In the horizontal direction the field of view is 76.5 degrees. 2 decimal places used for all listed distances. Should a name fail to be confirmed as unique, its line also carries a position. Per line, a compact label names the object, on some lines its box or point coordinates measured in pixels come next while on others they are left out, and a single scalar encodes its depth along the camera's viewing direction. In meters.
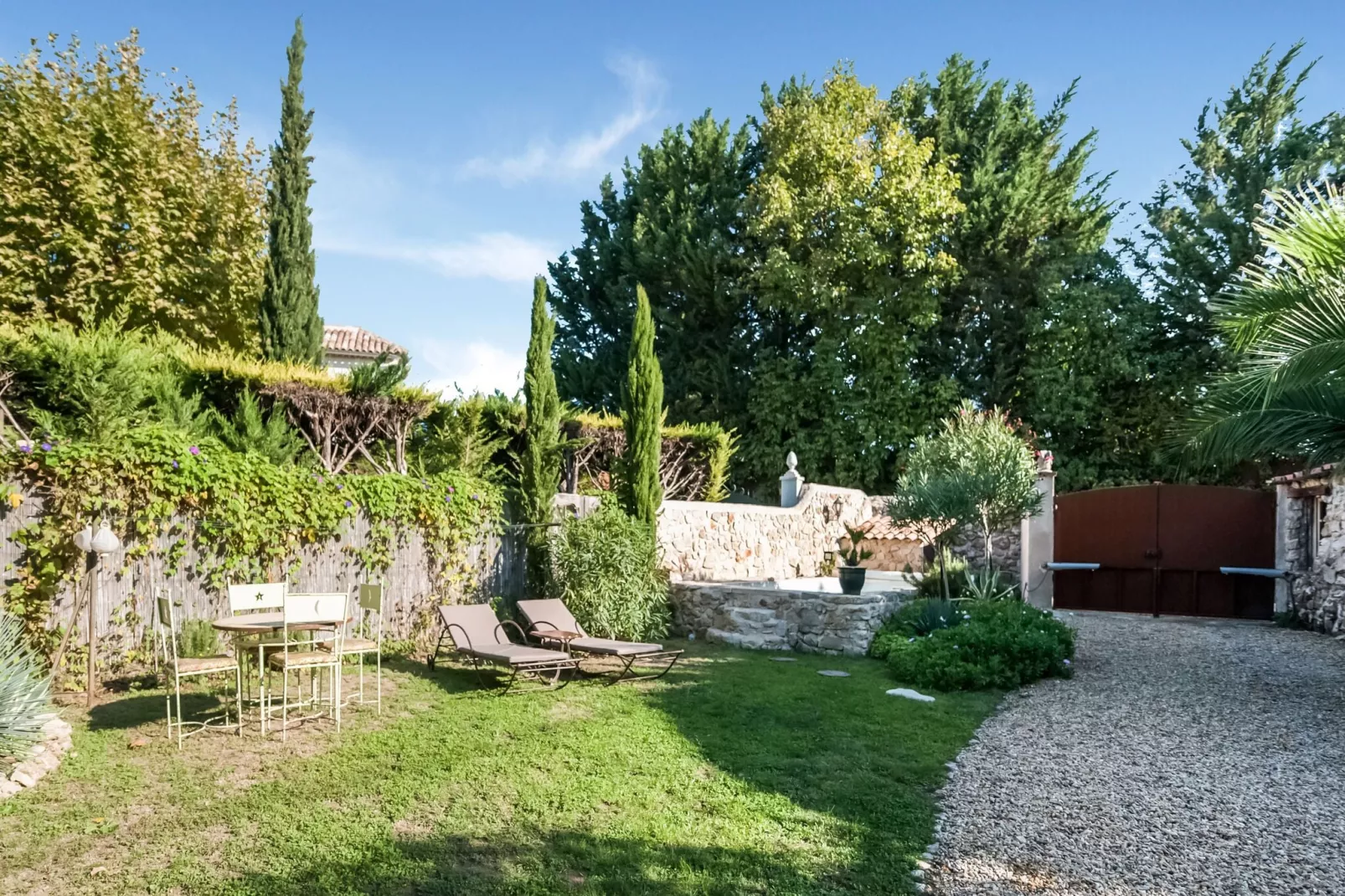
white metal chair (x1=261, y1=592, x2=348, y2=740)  5.86
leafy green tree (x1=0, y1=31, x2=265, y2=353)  13.05
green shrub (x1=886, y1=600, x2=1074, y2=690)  8.01
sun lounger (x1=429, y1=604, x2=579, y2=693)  7.21
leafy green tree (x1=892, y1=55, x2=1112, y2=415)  19.58
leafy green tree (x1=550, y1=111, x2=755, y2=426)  21.55
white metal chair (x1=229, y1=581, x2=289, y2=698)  6.27
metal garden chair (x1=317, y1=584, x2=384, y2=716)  6.33
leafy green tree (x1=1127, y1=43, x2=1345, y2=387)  17.69
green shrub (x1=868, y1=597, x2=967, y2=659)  9.47
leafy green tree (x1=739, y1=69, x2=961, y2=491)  19.08
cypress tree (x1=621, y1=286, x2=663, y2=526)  10.97
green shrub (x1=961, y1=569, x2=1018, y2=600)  11.42
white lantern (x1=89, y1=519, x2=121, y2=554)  6.12
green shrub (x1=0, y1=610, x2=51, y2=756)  4.60
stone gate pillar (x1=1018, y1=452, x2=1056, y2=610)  14.52
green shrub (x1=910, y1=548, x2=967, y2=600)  12.55
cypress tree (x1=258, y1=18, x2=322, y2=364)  14.20
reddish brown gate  14.61
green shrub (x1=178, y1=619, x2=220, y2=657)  7.19
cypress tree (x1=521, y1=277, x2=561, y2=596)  10.49
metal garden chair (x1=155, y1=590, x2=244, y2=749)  5.48
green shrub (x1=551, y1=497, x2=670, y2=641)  9.78
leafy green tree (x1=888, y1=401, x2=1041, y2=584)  11.25
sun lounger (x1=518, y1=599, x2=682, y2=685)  7.91
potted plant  10.38
